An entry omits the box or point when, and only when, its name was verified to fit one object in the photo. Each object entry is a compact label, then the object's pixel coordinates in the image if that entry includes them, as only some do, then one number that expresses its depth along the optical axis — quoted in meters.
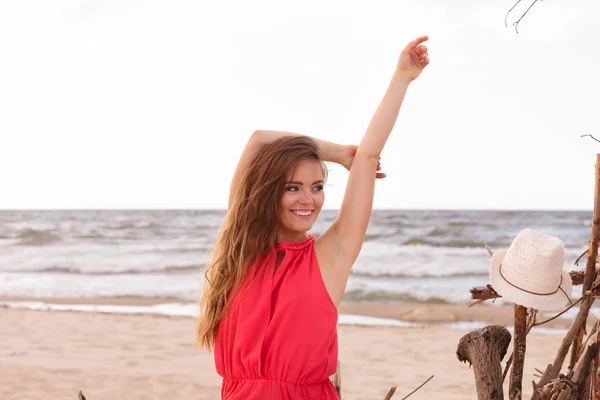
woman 4.24
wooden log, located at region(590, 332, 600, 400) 3.83
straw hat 4.04
